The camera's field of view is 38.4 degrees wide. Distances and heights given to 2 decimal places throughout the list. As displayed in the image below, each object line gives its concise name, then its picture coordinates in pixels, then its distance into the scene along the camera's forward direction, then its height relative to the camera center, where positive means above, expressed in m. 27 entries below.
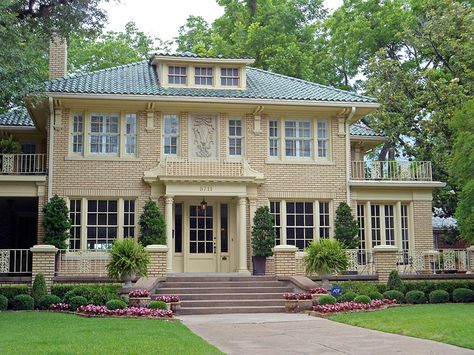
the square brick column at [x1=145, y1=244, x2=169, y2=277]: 19.06 -0.31
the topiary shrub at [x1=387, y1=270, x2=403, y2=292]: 19.58 -0.99
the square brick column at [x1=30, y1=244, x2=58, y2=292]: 18.83 -0.32
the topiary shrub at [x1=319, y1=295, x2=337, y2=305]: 17.30 -1.32
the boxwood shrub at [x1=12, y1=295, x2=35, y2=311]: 17.67 -1.34
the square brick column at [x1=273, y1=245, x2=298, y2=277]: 20.03 -0.37
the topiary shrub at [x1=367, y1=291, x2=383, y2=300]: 18.19 -1.27
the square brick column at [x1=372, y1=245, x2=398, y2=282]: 20.37 -0.42
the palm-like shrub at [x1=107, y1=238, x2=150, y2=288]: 18.16 -0.30
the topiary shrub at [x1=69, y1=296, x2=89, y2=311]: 17.02 -1.29
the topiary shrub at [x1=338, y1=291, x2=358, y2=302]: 17.72 -1.28
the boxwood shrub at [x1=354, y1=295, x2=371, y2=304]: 17.45 -1.31
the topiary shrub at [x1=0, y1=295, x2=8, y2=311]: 17.56 -1.34
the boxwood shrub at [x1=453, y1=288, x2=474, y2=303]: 19.58 -1.40
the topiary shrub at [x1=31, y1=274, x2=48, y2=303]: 18.05 -0.99
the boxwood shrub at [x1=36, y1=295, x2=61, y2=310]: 17.72 -1.31
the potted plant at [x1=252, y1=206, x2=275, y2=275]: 22.06 +0.31
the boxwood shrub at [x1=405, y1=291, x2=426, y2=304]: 19.00 -1.39
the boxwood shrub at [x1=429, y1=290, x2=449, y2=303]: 19.38 -1.39
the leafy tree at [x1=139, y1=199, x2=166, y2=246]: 21.81 +0.76
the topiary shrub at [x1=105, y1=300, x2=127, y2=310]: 16.38 -1.30
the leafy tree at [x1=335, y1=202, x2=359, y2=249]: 22.94 +0.70
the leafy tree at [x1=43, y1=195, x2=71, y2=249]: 21.27 +0.89
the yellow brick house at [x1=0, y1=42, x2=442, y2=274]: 22.39 +2.84
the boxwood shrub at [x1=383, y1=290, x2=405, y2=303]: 18.83 -1.32
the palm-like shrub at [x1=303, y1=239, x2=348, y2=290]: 19.23 -0.31
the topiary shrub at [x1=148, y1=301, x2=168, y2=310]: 16.58 -1.34
